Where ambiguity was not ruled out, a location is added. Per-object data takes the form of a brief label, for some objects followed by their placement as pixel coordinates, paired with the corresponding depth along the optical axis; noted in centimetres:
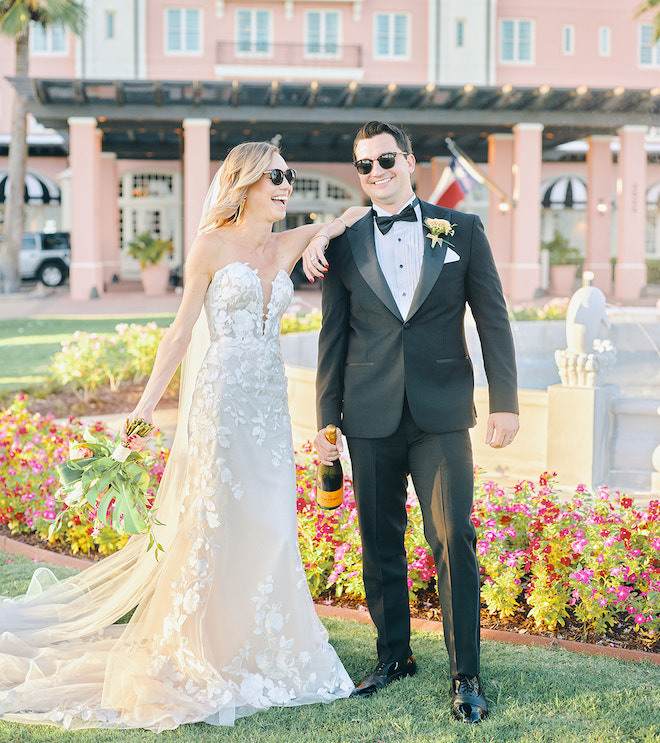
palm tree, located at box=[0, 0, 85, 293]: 2436
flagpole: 1659
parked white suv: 2925
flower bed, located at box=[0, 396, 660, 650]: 407
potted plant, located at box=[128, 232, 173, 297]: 2567
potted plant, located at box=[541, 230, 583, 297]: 2702
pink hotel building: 2248
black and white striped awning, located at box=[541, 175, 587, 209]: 3316
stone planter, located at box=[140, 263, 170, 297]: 2572
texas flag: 1662
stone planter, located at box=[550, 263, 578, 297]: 2692
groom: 337
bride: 351
